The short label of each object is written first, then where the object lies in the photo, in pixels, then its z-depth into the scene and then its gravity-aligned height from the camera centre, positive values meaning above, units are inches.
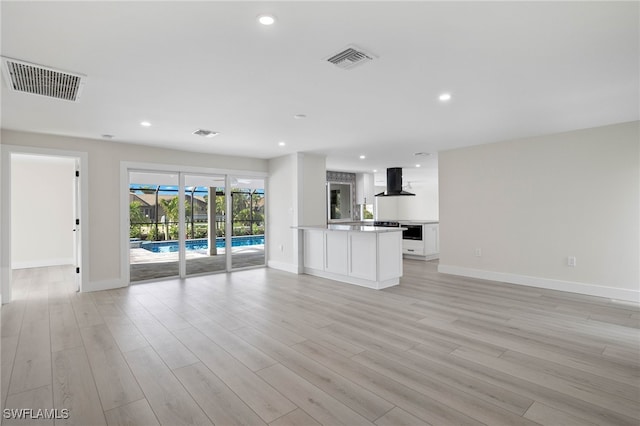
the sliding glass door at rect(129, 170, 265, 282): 241.1 -2.7
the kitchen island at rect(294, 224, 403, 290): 201.3 -27.5
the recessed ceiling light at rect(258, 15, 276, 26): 76.3 +47.1
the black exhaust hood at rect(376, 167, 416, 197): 351.9 +34.2
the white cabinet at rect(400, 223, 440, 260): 314.7 -32.2
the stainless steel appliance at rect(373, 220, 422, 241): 318.2 -16.9
